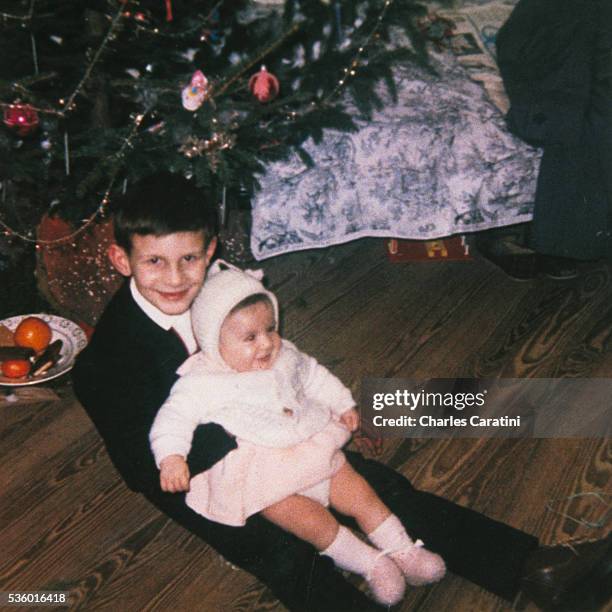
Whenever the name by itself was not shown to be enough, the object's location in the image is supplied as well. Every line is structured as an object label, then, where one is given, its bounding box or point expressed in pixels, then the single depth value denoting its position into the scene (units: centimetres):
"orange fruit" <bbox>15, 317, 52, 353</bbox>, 166
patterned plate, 161
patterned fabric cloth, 181
